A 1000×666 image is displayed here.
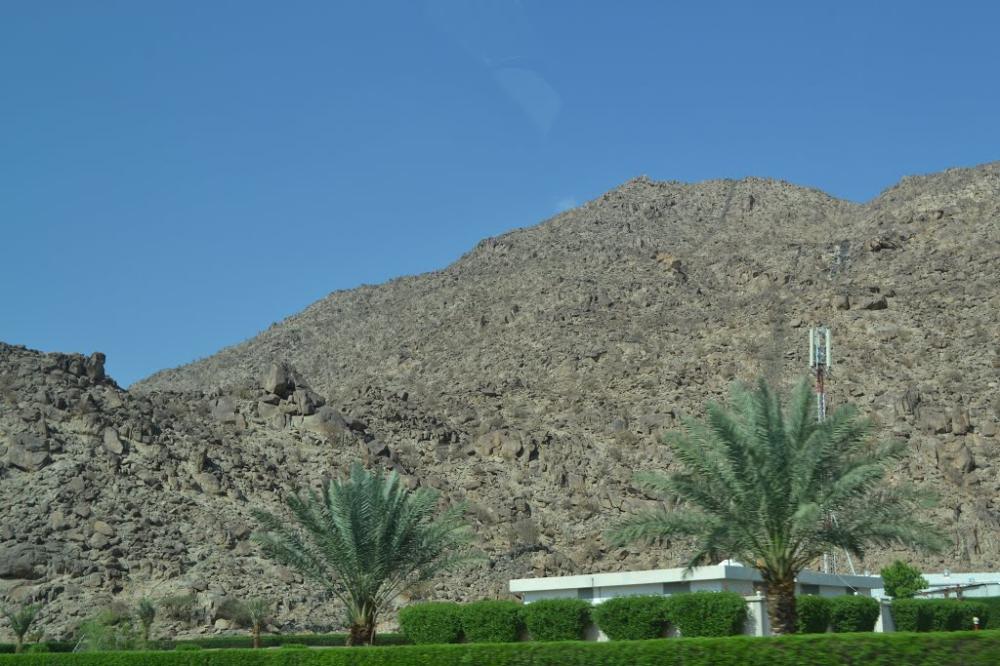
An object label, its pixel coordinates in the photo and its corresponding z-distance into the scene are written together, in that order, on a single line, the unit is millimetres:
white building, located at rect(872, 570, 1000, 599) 49438
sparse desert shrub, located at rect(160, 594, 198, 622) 48000
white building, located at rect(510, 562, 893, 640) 34531
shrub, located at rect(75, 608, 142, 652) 38406
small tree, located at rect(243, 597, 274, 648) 45812
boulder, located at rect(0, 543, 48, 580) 48531
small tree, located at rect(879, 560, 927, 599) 48688
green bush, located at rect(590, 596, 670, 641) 29438
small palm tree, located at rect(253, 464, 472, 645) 32156
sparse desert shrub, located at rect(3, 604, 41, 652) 41812
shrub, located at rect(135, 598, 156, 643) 43000
